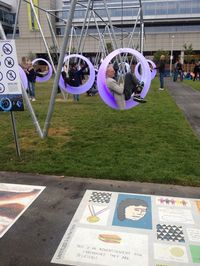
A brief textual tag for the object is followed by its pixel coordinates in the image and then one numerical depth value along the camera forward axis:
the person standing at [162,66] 12.46
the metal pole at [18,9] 8.59
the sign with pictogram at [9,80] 3.92
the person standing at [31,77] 9.97
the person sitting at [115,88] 5.28
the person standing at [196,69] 18.78
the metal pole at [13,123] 4.17
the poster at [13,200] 2.73
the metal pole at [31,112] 4.64
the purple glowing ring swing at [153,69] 12.82
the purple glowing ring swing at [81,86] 7.75
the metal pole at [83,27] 8.25
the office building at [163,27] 41.95
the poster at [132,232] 2.20
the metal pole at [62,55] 4.48
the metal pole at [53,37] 11.43
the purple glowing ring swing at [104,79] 5.29
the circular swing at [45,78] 13.17
